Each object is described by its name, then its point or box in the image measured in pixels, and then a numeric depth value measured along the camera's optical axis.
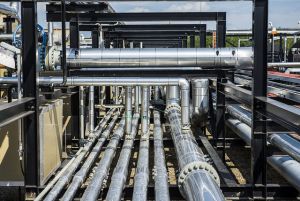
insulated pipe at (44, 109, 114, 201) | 3.08
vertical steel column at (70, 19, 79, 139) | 5.48
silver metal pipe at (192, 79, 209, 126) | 5.77
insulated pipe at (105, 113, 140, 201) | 3.01
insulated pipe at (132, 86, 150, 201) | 3.02
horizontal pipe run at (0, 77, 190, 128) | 4.25
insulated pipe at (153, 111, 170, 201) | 2.95
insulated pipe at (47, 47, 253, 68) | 4.35
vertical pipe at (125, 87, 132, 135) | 5.08
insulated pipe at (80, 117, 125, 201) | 3.01
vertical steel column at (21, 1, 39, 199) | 3.24
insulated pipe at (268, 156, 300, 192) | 3.40
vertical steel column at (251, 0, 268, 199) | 3.28
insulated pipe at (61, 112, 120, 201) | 3.14
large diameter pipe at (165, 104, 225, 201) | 2.57
